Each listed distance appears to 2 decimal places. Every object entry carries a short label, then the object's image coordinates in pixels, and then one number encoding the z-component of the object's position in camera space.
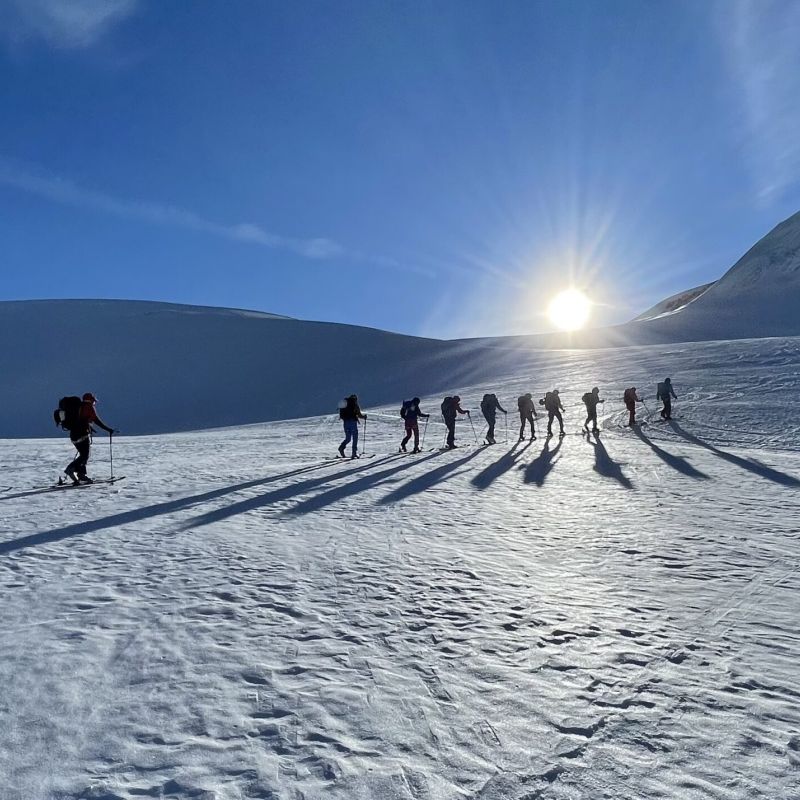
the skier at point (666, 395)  18.97
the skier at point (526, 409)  18.00
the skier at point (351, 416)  14.52
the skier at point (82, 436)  10.41
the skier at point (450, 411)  16.22
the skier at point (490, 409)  17.28
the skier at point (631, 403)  18.93
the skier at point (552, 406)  17.86
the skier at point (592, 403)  17.58
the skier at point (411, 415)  15.59
